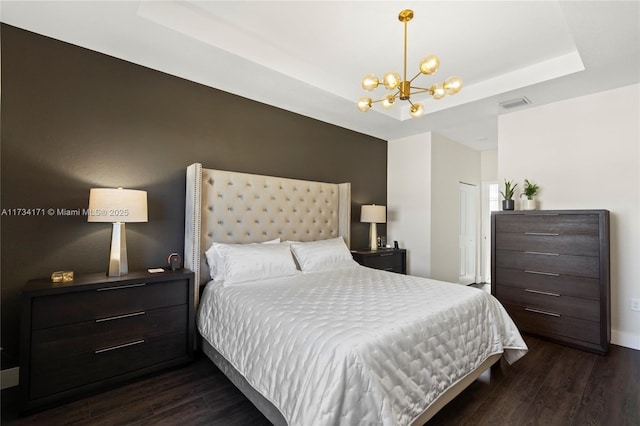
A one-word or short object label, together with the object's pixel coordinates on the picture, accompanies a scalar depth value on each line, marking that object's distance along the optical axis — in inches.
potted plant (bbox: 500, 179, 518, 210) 135.4
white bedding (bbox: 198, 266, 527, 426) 51.1
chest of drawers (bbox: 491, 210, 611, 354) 107.3
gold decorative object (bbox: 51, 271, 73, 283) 80.0
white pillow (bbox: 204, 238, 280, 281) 102.6
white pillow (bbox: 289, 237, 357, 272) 121.3
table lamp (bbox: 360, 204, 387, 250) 162.4
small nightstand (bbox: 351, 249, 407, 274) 150.5
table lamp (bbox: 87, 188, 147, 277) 83.7
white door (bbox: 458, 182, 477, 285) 212.8
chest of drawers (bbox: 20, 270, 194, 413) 71.7
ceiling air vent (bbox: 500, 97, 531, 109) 128.4
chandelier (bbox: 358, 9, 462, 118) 75.1
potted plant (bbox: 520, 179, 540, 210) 132.3
